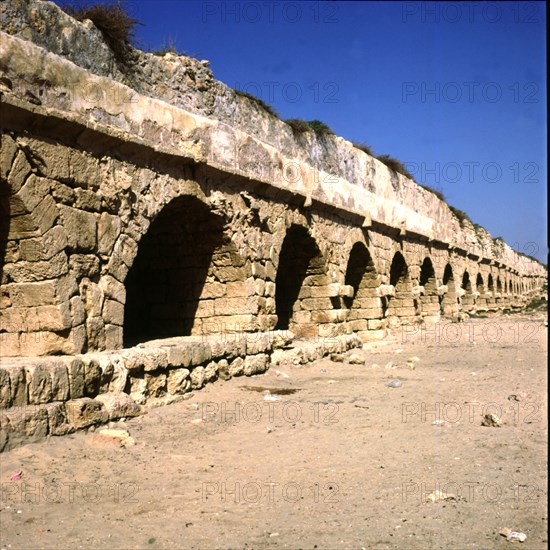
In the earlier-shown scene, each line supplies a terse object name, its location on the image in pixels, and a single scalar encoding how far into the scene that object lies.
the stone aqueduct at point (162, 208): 5.30
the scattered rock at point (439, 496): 3.52
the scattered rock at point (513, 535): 2.91
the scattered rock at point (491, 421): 5.11
